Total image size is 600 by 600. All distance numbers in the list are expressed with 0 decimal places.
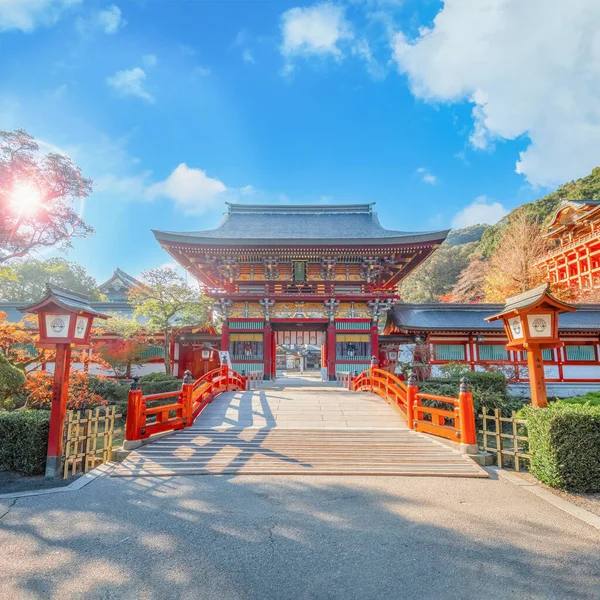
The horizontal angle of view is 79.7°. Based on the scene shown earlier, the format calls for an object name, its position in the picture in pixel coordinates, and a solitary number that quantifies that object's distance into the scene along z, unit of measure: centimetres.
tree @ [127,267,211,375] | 1669
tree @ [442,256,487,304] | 3341
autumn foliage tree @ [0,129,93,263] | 1121
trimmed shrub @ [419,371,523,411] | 1259
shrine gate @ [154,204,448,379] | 1667
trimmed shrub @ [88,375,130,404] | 1494
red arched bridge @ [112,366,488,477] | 661
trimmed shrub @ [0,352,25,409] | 753
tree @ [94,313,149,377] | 1675
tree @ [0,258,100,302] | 3812
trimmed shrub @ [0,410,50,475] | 638
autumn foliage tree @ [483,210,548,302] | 2702
